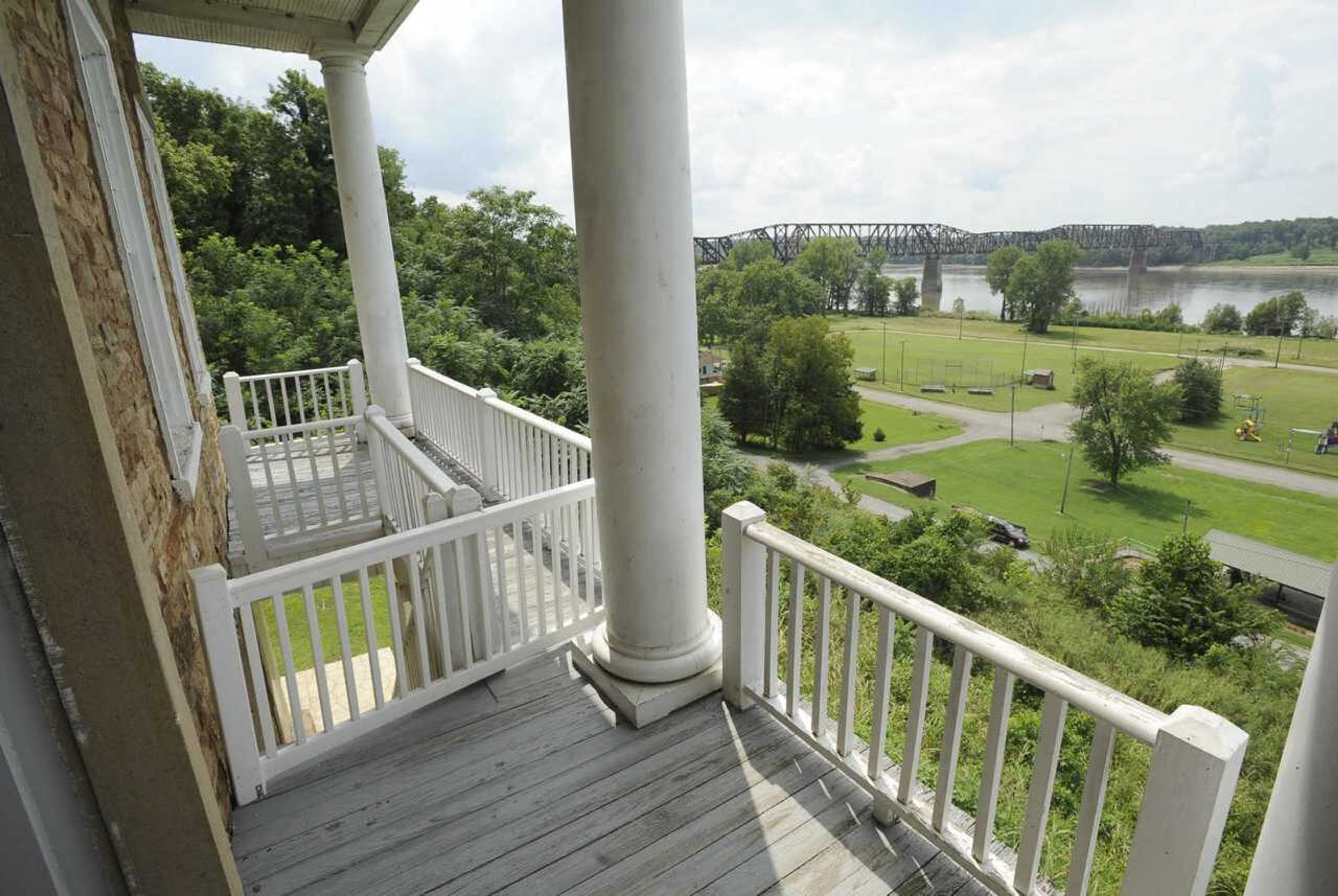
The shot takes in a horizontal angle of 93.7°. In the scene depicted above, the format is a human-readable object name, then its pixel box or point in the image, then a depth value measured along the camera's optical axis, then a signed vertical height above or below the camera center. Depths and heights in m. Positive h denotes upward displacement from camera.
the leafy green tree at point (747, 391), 33.19 -5.43
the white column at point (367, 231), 5.57 +0.60
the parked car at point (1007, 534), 26.08 -10.73
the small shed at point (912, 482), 32.44 -10.27
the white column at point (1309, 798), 0.56 -0.50
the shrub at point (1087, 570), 20.94 -9.92
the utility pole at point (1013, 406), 39.59 -7.87
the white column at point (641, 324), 1.86 -0.11
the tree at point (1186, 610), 17.33 -9.38
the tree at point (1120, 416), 26.81 -6.23
